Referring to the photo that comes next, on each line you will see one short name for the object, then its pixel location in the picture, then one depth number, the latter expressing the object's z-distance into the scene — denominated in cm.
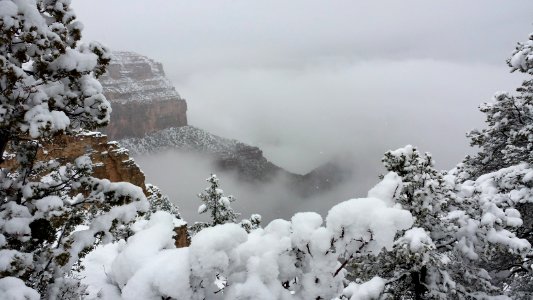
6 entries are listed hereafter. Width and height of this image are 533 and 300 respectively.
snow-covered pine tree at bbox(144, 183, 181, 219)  3288
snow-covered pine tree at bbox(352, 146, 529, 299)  768
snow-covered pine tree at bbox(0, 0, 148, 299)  514
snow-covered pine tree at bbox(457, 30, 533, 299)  1020
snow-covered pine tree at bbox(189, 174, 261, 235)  2428
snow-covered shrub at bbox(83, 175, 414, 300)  422
